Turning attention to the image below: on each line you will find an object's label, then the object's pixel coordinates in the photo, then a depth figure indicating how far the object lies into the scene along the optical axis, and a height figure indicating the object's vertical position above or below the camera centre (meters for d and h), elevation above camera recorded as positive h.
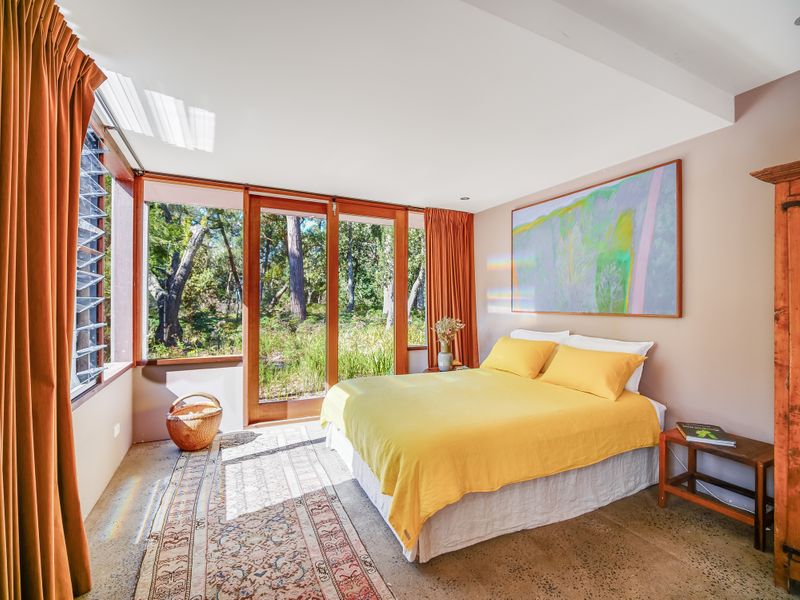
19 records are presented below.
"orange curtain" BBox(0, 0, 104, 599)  1.22 -0.02
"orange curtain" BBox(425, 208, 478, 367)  4.73 +0.29
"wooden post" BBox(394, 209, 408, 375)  4.60 +0.05
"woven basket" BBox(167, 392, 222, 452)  3.17 -1.07
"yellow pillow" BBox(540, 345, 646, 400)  2.70 -0.57
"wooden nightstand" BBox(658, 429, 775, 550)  2.00 -1.16
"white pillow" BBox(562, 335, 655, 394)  2.88 -0.42
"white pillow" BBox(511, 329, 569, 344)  3.58 -0.40
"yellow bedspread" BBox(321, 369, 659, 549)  1.88 -0.80
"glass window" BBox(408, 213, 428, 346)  4.78 +0.17
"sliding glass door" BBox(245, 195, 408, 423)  3.97 -0.01
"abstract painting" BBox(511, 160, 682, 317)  2.82 +0.41
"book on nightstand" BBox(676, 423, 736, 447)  2.21 -0.85
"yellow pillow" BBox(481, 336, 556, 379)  3.42 -0.57
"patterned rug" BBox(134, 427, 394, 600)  1.76 -1.34
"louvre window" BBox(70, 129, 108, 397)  2.44 +0.17
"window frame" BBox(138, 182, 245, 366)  3.51 +0.19
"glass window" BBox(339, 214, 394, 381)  4.37 +0.02
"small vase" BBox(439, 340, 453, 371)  4.32 -0.73
